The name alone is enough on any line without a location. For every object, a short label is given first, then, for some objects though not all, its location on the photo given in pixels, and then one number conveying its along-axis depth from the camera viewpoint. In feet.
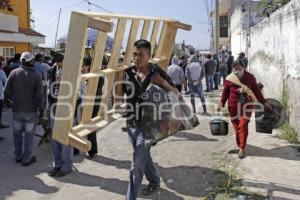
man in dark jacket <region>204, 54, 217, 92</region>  55.63
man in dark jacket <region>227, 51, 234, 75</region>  63.55
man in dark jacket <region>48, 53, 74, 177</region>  21.13
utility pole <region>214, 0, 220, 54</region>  86.58
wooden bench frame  13.67
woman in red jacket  23.52
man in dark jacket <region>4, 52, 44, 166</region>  22.41
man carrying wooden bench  15.60
